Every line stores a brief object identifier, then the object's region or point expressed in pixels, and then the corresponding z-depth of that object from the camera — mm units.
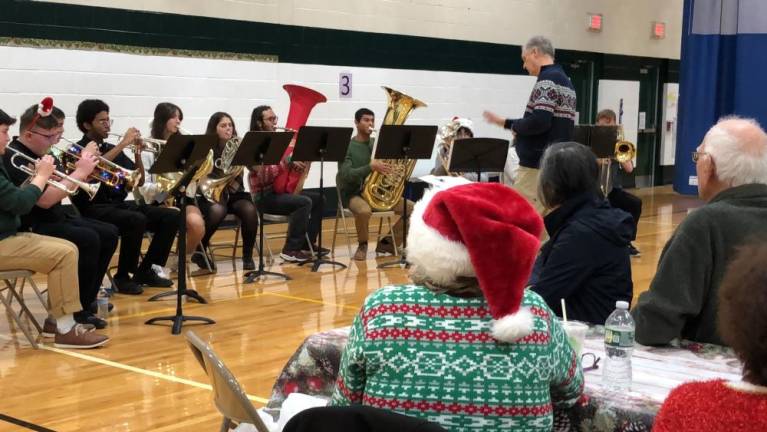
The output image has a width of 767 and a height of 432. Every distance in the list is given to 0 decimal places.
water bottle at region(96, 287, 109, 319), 6137
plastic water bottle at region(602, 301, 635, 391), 2531
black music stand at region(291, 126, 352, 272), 7422
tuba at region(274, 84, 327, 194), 7988
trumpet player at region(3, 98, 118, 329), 5594
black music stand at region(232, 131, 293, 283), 6887
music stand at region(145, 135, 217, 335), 5812
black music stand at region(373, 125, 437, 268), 7633
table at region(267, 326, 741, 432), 2414
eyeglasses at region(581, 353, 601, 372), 2726
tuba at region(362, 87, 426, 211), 8414
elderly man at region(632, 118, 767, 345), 2883
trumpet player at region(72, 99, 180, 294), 6551
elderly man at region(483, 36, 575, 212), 6703
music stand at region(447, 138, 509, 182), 7828
